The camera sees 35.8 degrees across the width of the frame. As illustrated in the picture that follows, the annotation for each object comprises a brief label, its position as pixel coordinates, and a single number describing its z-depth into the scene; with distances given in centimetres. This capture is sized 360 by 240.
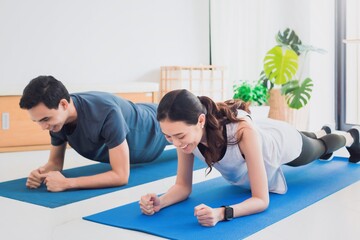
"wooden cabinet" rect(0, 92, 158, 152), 483
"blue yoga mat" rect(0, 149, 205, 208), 286
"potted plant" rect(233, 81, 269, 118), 567
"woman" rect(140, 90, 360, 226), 220
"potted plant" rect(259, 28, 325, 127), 563
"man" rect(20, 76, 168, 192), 274
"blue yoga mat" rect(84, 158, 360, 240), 224
